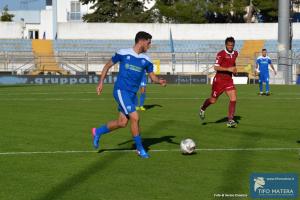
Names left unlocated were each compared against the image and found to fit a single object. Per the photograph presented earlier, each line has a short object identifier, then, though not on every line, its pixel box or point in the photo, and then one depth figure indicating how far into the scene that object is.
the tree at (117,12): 81.50
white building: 91.19
